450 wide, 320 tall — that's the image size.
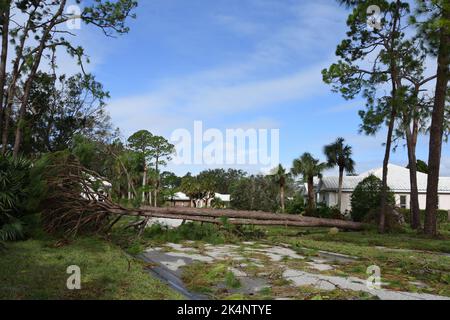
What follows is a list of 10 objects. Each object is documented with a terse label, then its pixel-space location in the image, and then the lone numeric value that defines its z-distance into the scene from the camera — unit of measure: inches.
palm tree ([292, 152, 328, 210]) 1331.2
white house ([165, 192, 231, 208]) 1902.1
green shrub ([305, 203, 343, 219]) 952.3
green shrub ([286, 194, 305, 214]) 1187.6
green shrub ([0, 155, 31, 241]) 371.2
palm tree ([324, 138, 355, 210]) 1232.3
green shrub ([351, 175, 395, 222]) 860.0
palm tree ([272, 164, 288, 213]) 1481.3
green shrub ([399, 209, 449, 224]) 1065.1
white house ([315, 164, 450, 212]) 1337.4
